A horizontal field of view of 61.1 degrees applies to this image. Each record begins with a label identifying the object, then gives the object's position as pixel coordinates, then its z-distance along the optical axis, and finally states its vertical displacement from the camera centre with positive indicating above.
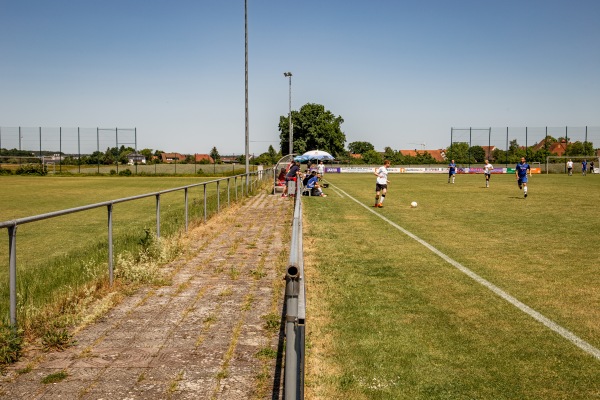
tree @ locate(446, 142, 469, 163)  72.66 +3.02
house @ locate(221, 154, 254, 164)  83.21 +1.70
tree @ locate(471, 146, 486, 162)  72.89 +2.21
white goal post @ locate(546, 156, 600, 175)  61.38 +1.12
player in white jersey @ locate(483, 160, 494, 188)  31.28 -0.10
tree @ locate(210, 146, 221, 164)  86.43 +3.70
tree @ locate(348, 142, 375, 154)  193.25 +8.16
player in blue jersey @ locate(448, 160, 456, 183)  37.10 -0.05
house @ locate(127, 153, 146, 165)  66.74 +1.31
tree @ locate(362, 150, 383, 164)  166.52 +4.88
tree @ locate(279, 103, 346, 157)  102.69 +7.64
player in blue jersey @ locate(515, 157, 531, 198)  22.64 -0.21
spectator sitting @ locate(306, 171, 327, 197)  24.69 -0.87
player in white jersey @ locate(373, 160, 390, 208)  18.31 -0.49
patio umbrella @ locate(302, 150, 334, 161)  36.94 +0.96
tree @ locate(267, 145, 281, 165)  121.47 +4.09
